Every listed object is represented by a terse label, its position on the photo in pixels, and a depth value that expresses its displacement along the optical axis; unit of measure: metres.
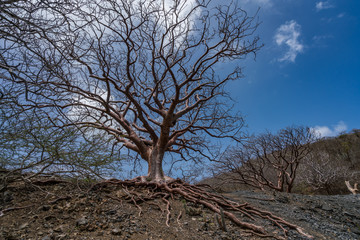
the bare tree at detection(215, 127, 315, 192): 11.06
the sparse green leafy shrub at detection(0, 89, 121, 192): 3.41
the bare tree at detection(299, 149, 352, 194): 14.11
